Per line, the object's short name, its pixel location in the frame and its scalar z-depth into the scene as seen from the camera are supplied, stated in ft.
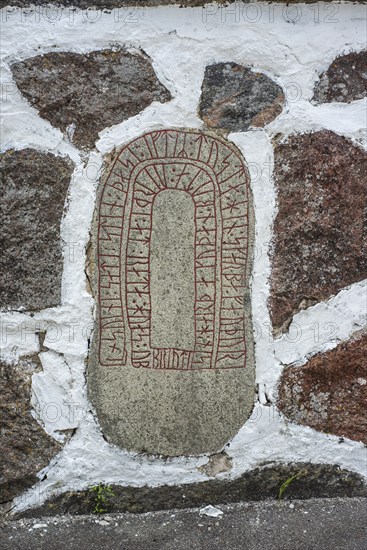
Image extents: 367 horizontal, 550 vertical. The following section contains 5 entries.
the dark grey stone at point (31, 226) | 5.47
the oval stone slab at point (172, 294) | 5.62
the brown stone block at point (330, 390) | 5.99
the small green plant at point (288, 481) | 6.14
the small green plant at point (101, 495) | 5.96
